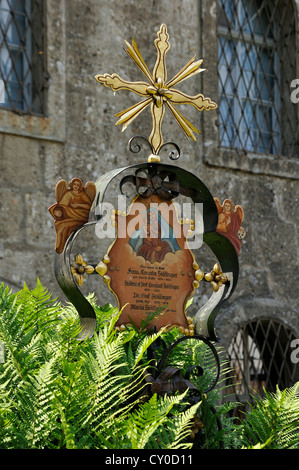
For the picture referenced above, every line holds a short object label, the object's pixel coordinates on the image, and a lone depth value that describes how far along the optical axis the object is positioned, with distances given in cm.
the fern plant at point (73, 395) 301
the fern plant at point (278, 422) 342
